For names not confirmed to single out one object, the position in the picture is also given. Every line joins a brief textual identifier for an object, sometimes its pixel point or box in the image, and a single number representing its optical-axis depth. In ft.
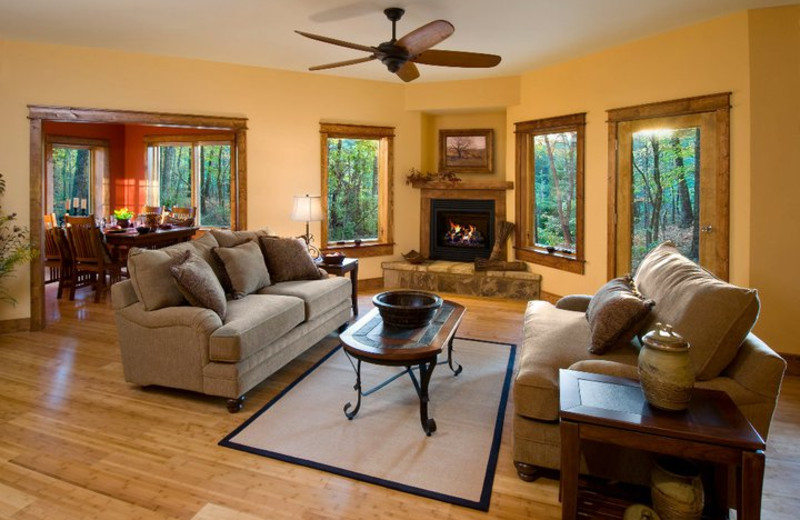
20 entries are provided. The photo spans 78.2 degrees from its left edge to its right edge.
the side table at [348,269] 16.33
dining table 20.11
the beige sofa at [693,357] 6.66
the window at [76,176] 27.61
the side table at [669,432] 5.24
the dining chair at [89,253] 19.85
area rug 7.92
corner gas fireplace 22.62
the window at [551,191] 18.58
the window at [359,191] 21.72
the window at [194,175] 27.91
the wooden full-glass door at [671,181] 13.82
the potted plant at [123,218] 22.87
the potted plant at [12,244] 15.26
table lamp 17.85
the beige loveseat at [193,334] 10.09
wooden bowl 10.35
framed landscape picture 22.59
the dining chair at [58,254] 20.77
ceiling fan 10.24
